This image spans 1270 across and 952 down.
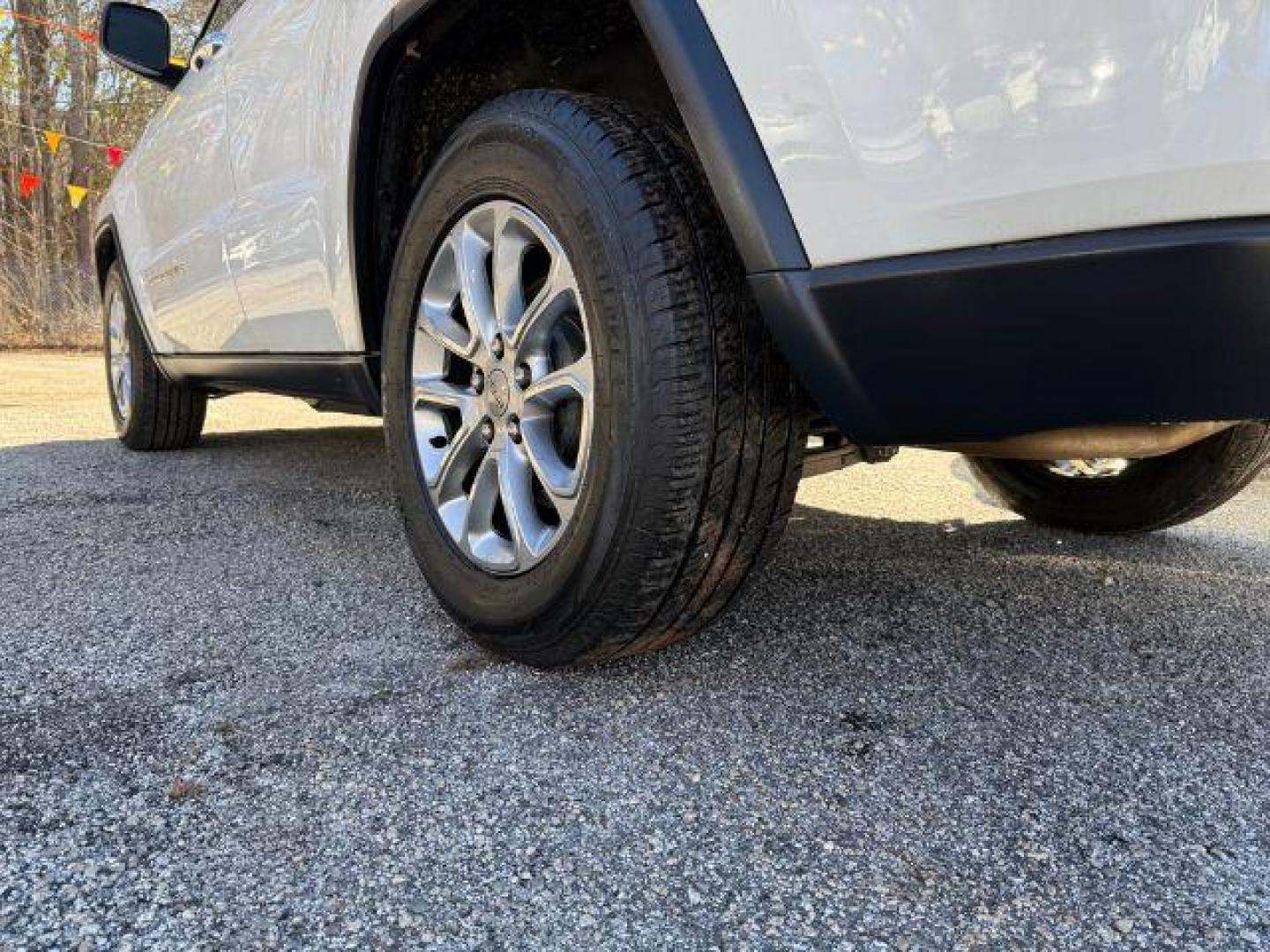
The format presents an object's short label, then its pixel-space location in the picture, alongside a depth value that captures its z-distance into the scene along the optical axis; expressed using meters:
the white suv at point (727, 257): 0.93
